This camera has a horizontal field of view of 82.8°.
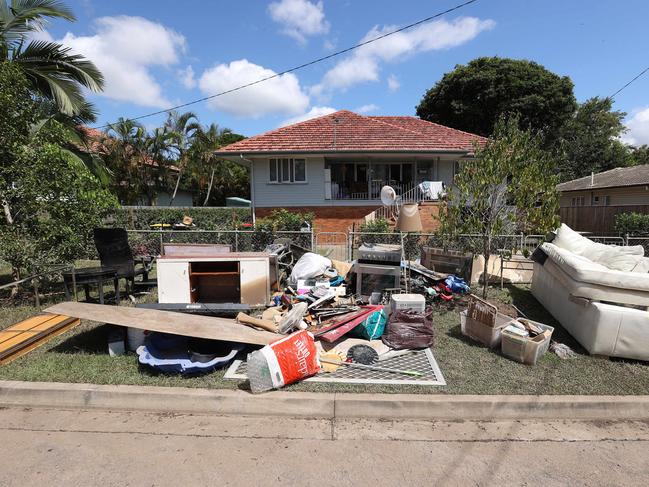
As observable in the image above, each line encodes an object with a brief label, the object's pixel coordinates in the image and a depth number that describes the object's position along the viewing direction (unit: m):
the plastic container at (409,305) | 4.85
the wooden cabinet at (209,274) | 6.14
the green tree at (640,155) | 38.72
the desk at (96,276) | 5.91
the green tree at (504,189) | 5.47
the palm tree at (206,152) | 25.55
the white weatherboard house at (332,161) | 16.33
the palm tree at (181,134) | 24.86
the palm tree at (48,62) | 9.65
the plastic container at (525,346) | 4.09
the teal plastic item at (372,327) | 4.82
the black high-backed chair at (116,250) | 6.50
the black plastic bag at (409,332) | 4.59
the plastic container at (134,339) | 4.36
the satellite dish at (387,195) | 10.50
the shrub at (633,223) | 13.89
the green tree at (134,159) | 22.88
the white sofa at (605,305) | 4.09
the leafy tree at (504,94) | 27.88
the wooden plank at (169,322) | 3.93
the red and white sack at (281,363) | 3.42
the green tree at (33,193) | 6.37
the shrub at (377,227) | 11.70
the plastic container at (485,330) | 4.56
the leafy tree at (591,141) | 33.00
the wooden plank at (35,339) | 4.19
